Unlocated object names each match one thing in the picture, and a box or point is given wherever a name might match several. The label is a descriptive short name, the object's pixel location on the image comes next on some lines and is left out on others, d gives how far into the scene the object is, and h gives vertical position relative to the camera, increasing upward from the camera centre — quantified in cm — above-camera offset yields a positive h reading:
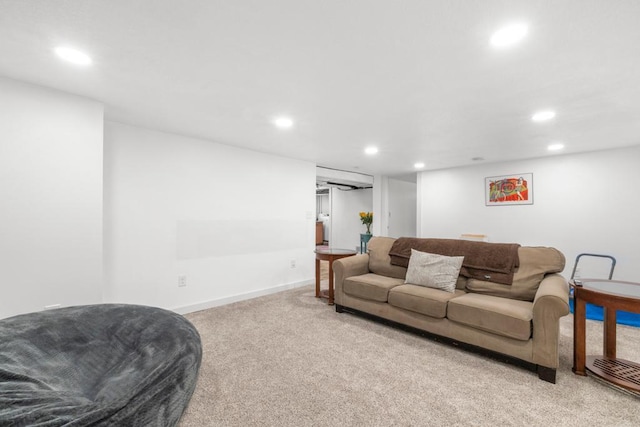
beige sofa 214 -85
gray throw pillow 296 -63
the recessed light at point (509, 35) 150 +98
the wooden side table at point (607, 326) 195 -88
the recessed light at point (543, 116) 273 +97
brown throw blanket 282 -46
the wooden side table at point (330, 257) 388 -64
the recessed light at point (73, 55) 175 +101
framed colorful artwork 490 +41
